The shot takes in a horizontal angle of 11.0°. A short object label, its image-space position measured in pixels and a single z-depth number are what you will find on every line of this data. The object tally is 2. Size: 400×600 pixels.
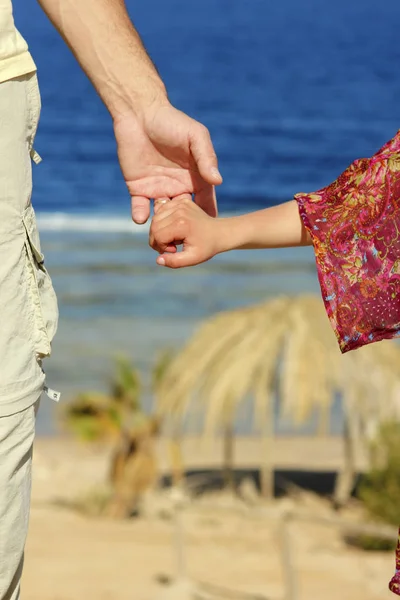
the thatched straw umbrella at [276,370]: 15.94
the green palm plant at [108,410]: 16.81
